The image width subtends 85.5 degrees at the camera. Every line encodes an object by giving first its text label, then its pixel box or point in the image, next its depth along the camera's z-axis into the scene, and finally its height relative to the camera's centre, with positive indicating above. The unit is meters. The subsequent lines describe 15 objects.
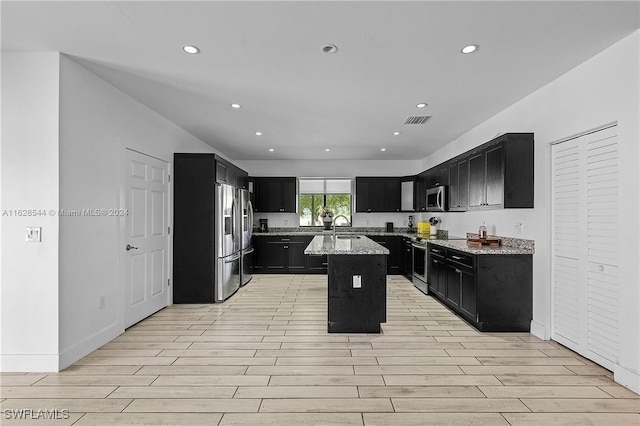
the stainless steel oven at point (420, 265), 5.83 -0.91
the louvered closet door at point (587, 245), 2.91 -0.28
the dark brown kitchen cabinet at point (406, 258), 6.88 -0.92
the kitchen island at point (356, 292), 3.85 -0.87
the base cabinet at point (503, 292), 3.87 -0.87
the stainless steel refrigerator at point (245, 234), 6.38 -0.40
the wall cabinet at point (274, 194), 8.11 +0.46
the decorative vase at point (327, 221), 8.16 -0.17
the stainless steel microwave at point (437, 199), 5.89 +0.27
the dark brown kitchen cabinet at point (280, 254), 7.70 -0.90
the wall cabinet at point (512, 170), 3.87 +0.49
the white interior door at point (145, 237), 4.06 -0.30
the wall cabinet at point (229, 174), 5.33 +0.68
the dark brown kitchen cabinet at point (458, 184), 5.05 +0.46
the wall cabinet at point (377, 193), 8.11 +0.49
